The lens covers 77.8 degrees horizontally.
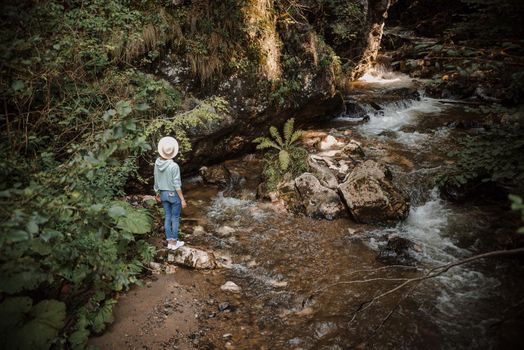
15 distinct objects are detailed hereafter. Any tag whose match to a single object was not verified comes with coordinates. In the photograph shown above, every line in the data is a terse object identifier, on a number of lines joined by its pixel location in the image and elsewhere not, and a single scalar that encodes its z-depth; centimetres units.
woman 548
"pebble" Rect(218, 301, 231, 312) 471
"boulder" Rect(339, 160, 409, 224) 669
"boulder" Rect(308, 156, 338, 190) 763
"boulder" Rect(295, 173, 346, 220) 699
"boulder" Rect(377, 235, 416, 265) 557
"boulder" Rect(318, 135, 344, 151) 960
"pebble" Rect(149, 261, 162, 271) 530
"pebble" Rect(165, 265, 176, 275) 529
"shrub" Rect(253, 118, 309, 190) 798
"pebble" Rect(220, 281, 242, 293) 508
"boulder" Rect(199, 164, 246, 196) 813
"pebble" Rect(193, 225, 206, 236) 650
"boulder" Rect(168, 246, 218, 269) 545
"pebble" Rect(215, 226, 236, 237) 651
